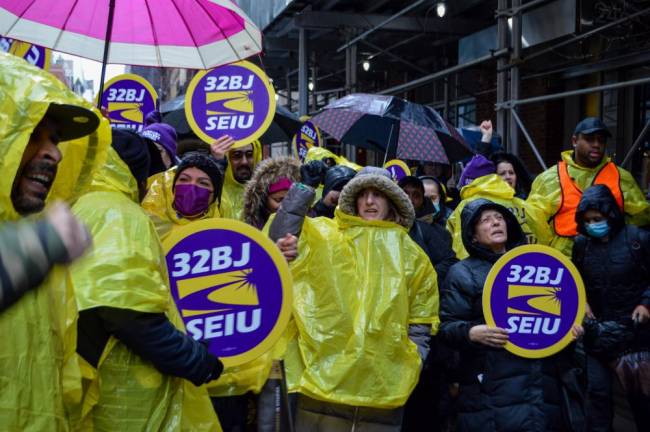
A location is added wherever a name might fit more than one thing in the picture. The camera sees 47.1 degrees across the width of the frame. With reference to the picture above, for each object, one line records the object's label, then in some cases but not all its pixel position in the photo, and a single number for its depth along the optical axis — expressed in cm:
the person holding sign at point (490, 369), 360
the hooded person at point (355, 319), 343
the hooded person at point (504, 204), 550
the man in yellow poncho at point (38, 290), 170
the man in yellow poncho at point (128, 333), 210
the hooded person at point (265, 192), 424
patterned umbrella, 628
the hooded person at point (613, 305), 438
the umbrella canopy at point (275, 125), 738
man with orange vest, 533
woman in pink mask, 350
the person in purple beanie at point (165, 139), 463
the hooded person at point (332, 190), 507
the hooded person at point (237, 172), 572
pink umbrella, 354
